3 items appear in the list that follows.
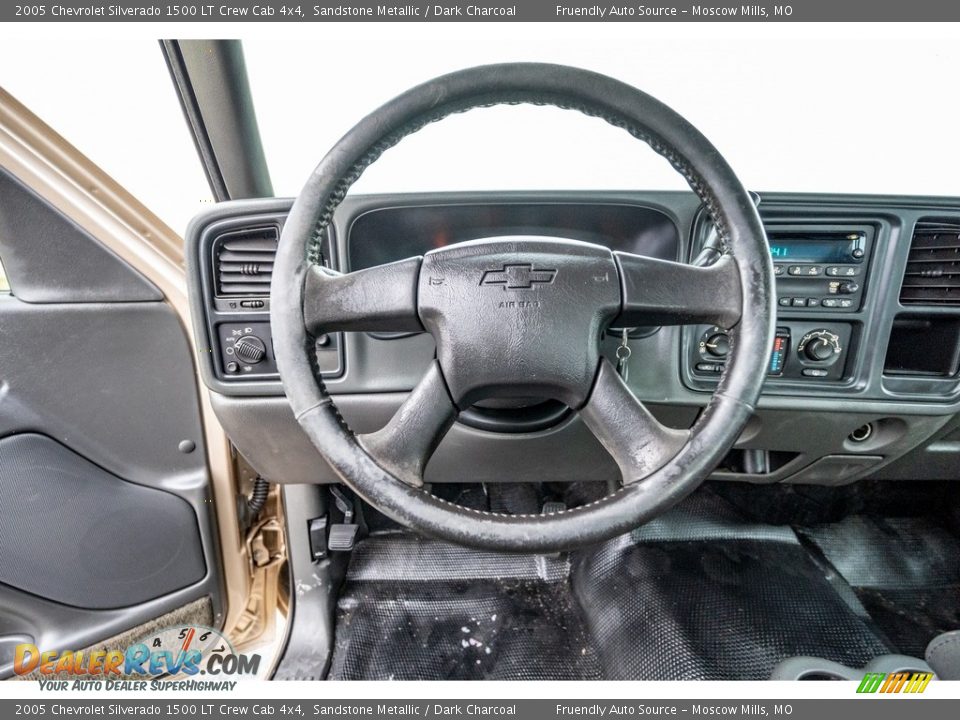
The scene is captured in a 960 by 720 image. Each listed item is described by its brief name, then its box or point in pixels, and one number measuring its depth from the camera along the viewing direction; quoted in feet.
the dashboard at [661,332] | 3.06
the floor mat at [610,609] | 3.74
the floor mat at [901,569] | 4.12
